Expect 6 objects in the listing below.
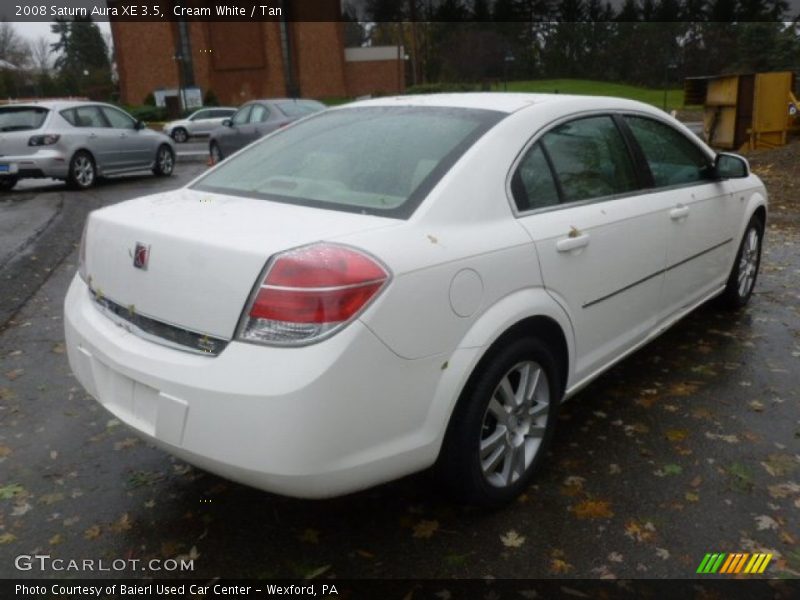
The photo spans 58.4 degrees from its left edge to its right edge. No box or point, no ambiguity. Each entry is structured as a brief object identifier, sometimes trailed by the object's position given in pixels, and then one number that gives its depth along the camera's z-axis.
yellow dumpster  15.14
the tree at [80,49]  72.12
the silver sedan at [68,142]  12.16
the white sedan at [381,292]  2.19
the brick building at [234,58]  51.81
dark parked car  14.99
